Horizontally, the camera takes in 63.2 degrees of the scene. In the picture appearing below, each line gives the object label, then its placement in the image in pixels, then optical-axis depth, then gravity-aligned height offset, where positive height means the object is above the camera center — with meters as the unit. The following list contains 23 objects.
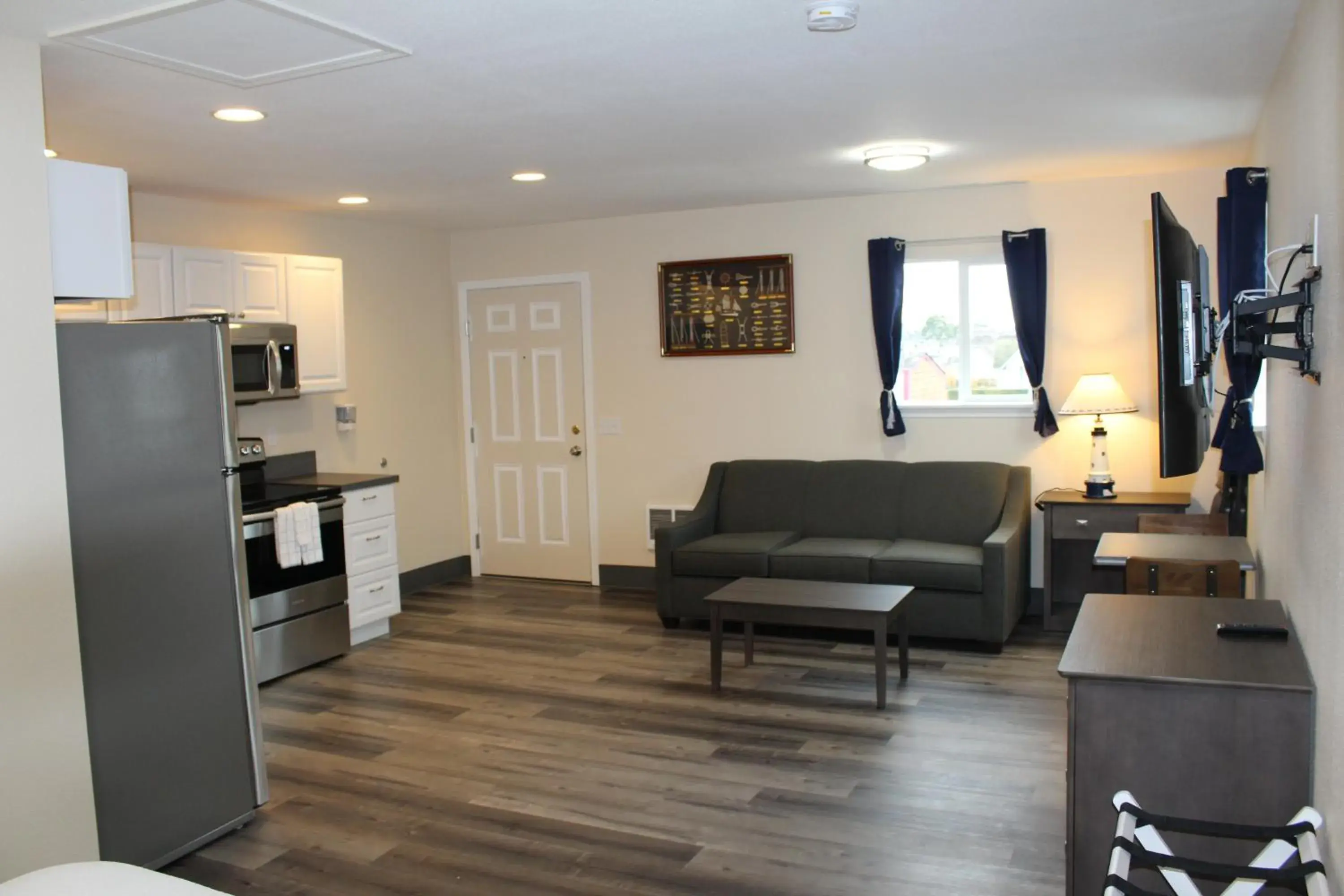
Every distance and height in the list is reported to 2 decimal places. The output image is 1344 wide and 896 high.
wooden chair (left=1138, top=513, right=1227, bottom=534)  4.93 -0.76
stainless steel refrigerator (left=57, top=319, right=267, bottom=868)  3.19 -0.61
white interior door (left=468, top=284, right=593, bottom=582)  7.39 -0.39
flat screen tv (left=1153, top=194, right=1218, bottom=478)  2.66 +0.03
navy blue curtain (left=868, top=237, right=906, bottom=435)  6.31 +0.37
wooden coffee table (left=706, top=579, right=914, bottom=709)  4.72 -1.07
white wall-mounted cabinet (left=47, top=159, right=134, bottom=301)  3.12 +0.46
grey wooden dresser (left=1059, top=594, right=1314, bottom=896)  2.49 -0.90
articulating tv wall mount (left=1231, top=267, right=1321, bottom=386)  2.51 +0.06
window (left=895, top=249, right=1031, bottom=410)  6.23 +0.13
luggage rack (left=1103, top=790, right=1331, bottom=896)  2.13 -1.02
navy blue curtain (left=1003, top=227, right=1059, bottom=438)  5.98 +0.33
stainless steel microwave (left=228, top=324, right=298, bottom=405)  5.41 +0.11
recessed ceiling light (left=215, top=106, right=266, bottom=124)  3.83 +0.95
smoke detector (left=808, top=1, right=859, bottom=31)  2.84 +0.92
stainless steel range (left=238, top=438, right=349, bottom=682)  5.21 -1.02
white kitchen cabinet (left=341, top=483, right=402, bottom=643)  5.87 -1.00
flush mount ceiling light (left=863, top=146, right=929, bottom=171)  4.90 +0.94
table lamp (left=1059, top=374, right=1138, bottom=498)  5.70 -0.25
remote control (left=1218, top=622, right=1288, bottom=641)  2.87 -0.73
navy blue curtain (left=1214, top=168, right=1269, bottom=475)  3.52 +0.36
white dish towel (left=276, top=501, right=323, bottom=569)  5.27 -0.75
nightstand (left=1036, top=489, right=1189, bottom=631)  5.57 -0.91
